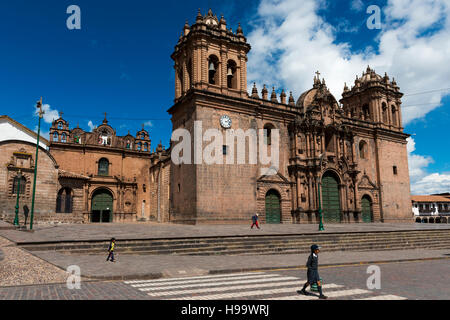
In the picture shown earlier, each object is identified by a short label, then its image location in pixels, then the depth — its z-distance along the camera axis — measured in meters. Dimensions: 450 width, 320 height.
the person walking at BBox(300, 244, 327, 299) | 7.61
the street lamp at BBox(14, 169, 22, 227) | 21.54
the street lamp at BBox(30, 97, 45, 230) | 20.42
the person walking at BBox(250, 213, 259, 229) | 23.45
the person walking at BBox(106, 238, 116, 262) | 11.98
